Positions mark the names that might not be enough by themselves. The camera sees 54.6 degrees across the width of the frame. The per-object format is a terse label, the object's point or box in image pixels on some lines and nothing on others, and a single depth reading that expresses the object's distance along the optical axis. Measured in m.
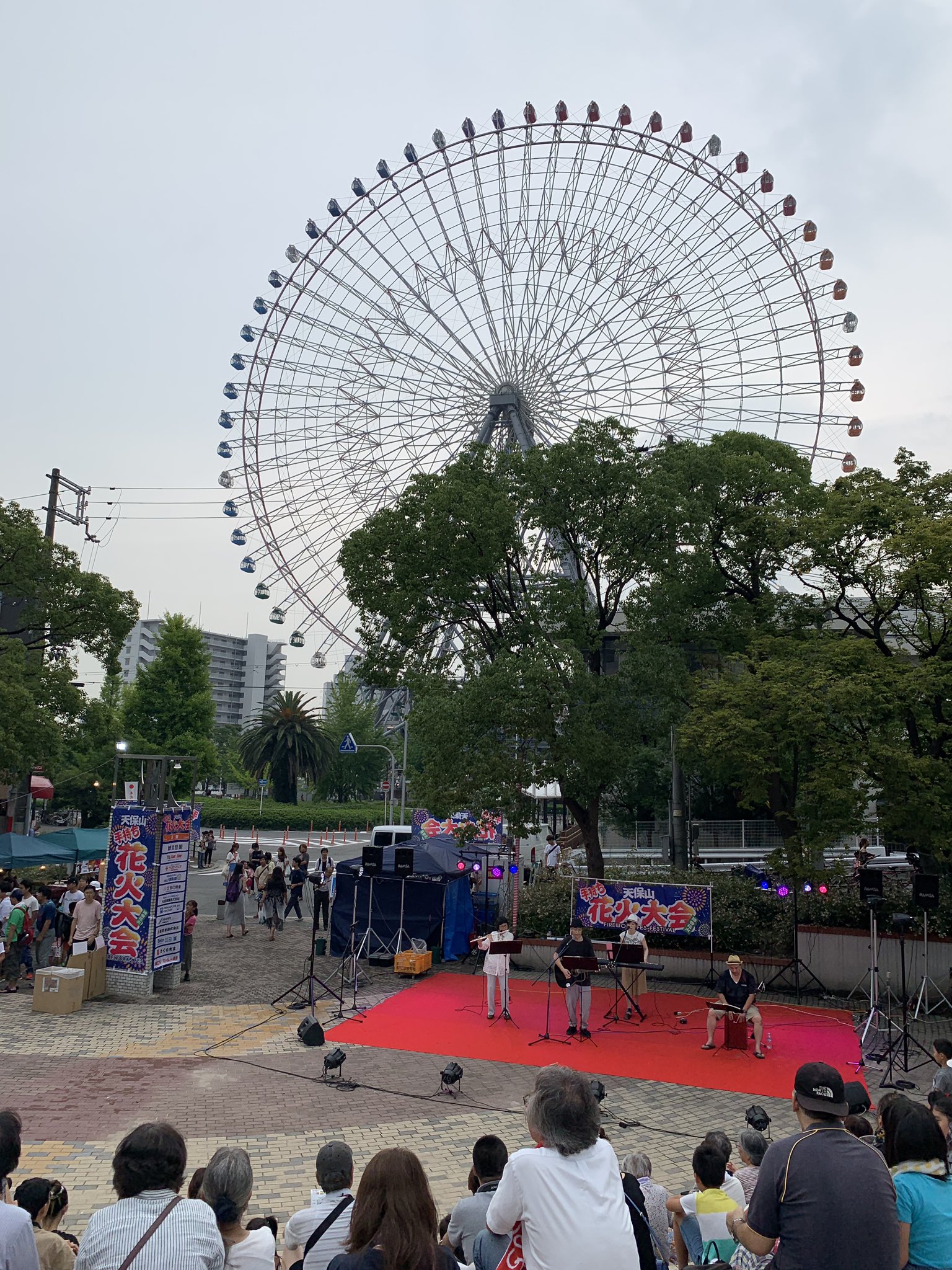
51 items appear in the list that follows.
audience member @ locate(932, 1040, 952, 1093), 5.66
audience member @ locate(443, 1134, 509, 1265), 3.85
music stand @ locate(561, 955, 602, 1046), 12.64
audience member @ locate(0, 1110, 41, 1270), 3.09
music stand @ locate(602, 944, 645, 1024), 13.51
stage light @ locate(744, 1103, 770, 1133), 6.52
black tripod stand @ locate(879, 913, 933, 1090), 10.85
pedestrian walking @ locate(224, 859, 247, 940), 19.98
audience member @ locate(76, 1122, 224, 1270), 2.83
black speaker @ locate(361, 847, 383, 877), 16.05
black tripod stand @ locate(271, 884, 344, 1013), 13.82
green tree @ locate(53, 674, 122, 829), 40.34
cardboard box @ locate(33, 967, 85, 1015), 13.27
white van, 29.31
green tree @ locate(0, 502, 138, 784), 20.73
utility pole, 25.39
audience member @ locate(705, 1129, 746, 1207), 4.80
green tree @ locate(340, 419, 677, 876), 17.41
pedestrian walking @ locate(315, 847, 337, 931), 15.60
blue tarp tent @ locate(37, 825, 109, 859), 22.94
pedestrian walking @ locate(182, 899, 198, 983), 15.55
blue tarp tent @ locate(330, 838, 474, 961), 17.89
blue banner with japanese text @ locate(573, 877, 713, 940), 16.02
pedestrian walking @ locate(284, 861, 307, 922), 22.97
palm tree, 54.34
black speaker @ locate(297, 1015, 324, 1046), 11.48
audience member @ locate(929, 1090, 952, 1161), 4.62
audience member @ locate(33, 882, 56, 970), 15.04
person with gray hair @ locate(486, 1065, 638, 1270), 2.71
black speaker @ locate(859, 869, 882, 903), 13.02
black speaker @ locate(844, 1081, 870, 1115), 6.06
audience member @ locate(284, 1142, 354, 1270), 3.50
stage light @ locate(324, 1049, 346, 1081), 9.93
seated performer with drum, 12.36
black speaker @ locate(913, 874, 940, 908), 12.81
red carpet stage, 11.64
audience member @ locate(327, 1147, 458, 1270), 2.71
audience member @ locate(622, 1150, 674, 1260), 4.82
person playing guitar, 12.90
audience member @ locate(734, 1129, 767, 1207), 5.11
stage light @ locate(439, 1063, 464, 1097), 9.76
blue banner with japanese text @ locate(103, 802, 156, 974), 14.38
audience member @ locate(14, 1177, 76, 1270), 4.00
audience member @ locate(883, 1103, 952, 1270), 3.26
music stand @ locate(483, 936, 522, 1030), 13.85
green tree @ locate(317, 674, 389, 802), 68.88
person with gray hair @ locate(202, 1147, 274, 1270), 3.54
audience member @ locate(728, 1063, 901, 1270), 2.80
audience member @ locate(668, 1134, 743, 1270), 4.56
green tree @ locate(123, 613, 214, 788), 44.50
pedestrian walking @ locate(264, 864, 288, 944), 20.44
